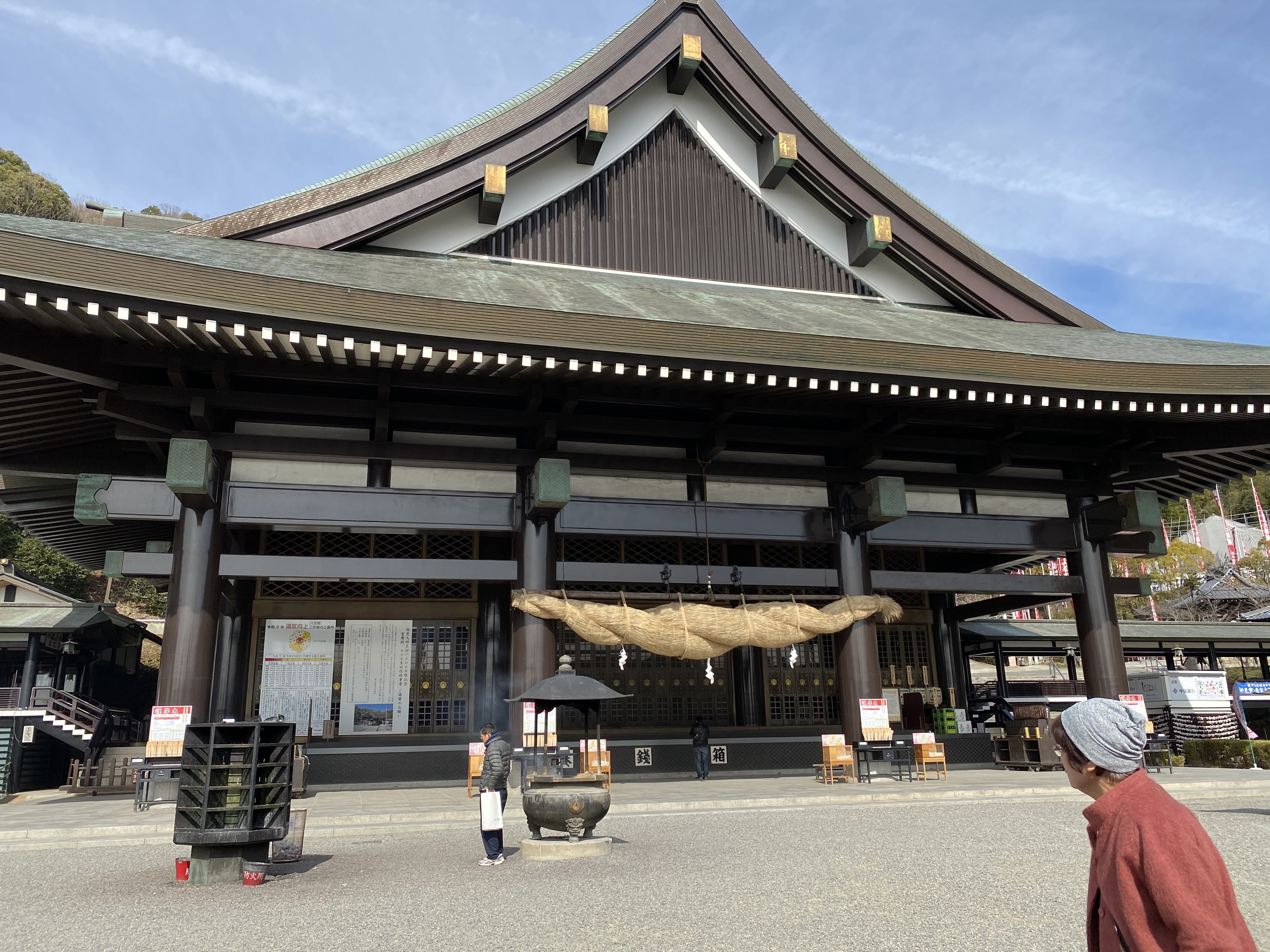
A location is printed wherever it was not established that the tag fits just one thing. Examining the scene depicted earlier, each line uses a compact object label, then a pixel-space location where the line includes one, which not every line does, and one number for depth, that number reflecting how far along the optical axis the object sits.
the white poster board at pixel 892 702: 18.34
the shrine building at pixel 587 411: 10.46
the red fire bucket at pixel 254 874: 6.82
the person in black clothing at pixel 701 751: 13.96
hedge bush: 19.02
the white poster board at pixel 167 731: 10.20
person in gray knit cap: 2.07
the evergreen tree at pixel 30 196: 61.03
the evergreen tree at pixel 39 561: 41.78
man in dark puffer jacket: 8.02
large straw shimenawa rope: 11.66
